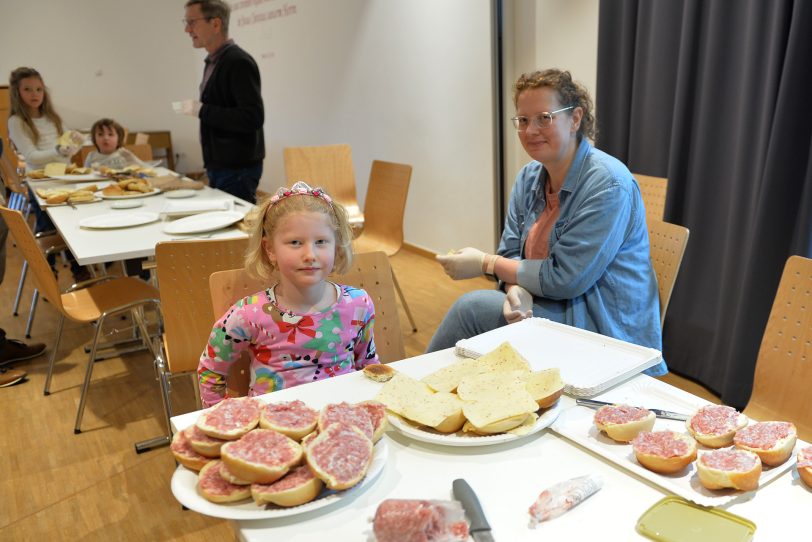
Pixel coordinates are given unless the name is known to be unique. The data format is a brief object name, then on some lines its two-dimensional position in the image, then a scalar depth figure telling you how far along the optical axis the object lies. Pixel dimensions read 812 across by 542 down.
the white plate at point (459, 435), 0.99
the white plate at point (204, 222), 2.59
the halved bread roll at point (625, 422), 0.99
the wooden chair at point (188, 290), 2.05
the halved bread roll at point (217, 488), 0.85
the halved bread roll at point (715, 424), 0.95
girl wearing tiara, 1.47
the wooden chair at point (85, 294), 2.44
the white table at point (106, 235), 2.33
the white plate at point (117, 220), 2.68
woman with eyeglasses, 1.82
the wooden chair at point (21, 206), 3.74
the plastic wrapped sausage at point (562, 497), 0.84
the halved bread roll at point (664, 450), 0.91
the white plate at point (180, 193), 3.39
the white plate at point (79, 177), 4.05
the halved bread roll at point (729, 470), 0.85
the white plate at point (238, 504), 0.83
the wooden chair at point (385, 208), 3.41
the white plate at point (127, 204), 3.14
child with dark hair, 4.52
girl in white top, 4.33
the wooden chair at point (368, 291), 1.64
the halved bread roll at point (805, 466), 0.87
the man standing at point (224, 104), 3.30
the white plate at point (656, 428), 0.87
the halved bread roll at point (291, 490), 0.83
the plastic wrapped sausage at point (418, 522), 0.77
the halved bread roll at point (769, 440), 0.90
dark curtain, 2.37
